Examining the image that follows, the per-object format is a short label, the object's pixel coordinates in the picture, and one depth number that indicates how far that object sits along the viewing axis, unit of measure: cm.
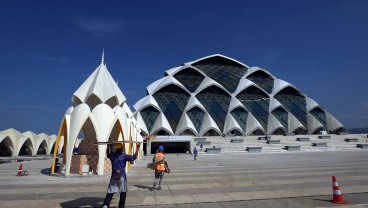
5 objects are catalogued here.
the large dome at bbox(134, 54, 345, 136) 5419
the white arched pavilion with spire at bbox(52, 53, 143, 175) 1422
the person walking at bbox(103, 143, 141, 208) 636
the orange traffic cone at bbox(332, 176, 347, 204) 695
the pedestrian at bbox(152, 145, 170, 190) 916
